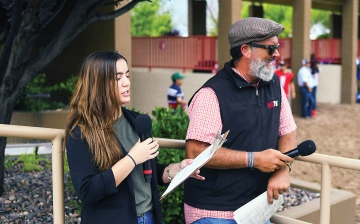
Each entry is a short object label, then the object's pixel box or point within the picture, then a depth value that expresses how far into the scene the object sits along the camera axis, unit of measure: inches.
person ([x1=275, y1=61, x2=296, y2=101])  646.2
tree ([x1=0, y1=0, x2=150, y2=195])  197.5
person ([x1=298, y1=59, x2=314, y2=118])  700.0
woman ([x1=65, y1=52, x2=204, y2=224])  93.0
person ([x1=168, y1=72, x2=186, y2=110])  448.1
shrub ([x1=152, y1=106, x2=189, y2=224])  165.9
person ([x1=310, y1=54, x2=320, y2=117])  721.9
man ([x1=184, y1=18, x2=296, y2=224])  108.7
